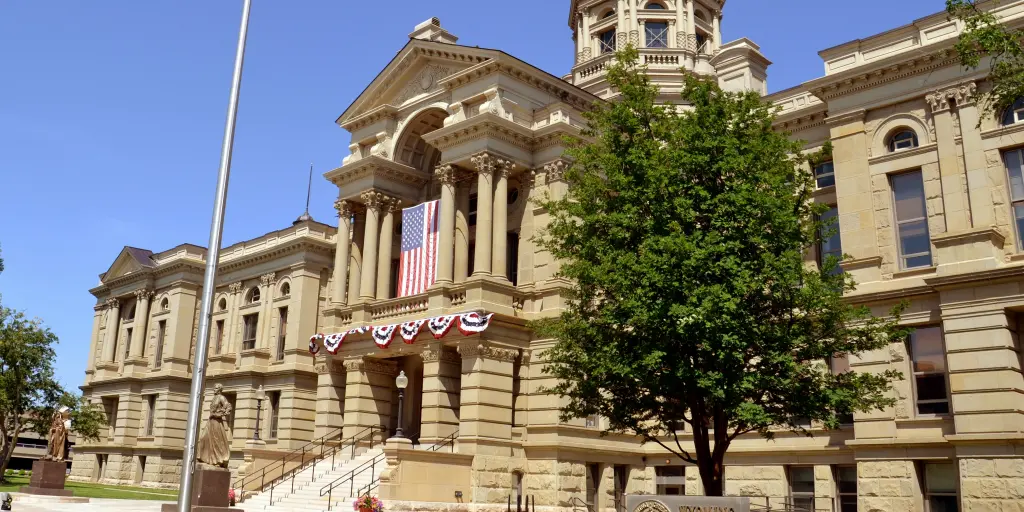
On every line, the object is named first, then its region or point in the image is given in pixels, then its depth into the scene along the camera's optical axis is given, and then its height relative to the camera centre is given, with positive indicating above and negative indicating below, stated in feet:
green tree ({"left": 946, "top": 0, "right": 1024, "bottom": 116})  59.93 +29.48
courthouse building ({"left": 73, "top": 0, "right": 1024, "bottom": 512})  84.69 +23.25
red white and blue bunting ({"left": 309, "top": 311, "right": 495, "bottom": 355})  108.37 +18.94
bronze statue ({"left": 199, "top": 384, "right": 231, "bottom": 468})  80.94 +2.93
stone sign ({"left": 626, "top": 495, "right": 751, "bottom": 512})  58.34 -1.19
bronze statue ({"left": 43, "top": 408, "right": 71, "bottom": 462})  114.32 +4.74
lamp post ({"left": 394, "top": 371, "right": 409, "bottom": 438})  101.30 +10.97
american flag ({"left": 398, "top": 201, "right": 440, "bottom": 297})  120.98 +31.00
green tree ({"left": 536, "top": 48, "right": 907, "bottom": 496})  69.51 +15.59
